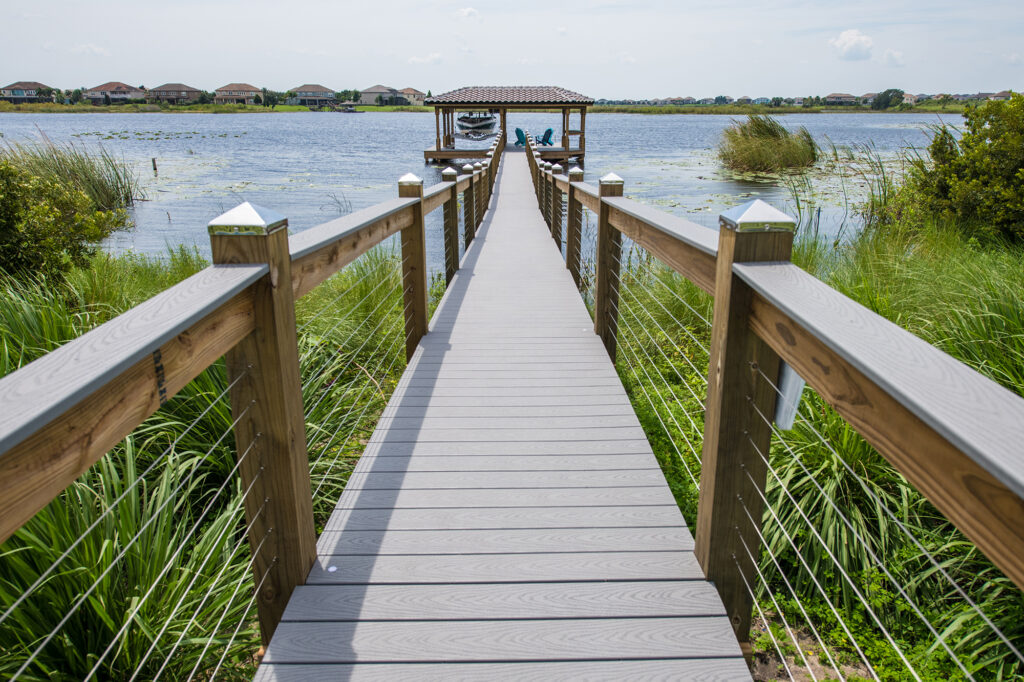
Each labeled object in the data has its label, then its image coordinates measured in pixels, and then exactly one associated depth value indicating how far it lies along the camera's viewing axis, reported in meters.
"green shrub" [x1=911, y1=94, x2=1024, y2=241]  7.45
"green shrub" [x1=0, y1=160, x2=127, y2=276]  6.40
